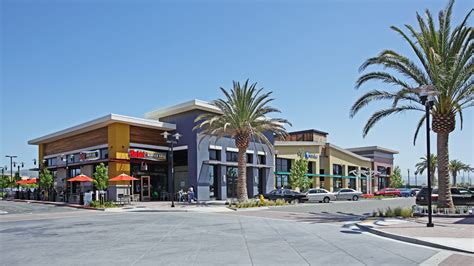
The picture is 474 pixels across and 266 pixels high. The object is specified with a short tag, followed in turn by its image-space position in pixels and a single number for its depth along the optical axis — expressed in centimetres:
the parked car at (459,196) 2775
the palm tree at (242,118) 3510
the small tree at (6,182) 6448
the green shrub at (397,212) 2153
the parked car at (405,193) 6031
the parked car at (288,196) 3969
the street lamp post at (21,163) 6403
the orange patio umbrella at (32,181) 5147
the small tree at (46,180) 4709
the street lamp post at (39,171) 4899
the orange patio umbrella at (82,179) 3741
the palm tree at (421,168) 8631
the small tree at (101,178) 3650
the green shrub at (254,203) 3224
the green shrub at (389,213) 2158
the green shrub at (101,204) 3344
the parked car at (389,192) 5928
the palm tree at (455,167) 8631
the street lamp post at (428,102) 1673
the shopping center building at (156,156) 3972
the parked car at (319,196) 4134
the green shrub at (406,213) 2103
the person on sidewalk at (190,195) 3797
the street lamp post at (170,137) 3539
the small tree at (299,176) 5256
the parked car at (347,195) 4681
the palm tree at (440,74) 2109
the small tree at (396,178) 8100
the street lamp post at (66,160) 4434
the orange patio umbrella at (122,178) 3697
